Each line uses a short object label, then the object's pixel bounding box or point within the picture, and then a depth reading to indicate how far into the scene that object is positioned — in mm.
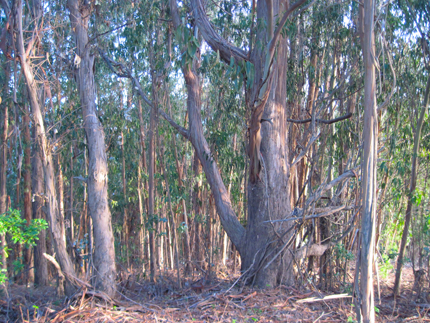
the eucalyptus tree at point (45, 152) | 5531
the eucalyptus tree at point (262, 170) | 6012
